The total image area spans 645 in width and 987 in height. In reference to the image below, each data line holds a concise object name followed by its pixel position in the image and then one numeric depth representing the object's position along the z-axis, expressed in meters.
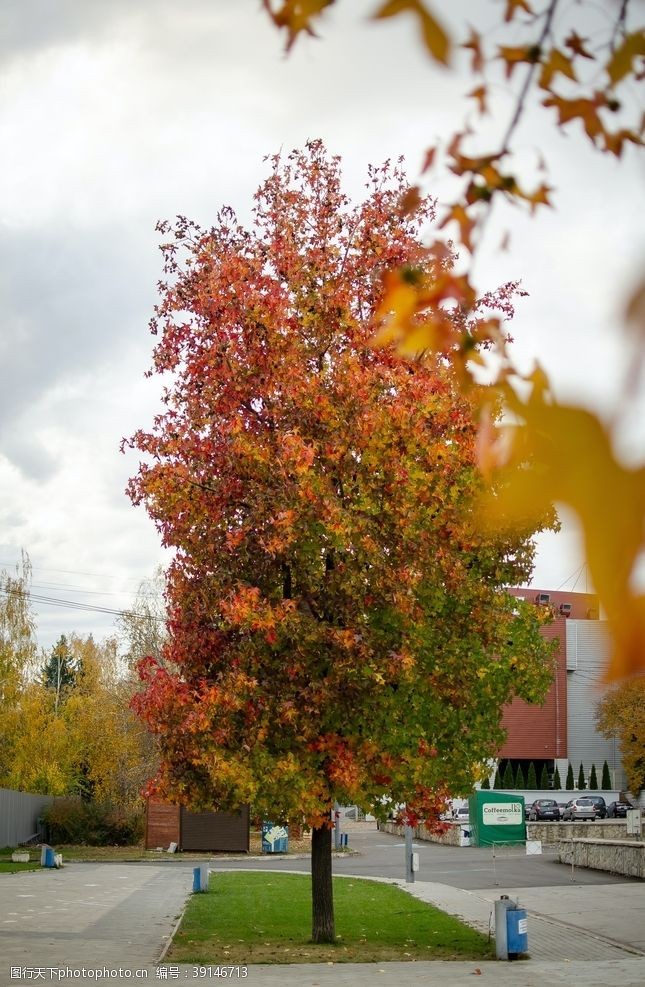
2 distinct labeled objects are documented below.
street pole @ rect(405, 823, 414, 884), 26.55
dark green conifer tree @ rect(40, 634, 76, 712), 55.78
